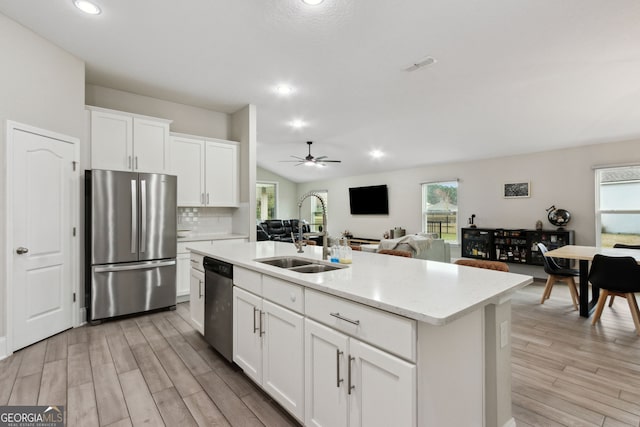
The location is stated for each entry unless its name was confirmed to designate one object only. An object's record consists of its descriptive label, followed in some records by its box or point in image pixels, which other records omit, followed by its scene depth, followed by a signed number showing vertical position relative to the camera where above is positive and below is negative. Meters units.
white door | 2.79 -0.20
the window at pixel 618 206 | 4.84 +0.11
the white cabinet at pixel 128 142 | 3.67 +0.90
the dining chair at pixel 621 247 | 3.98 -0.46
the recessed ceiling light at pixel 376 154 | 7.05 +1.38
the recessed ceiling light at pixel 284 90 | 4.07 +1.66
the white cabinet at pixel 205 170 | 4.44 +0.65
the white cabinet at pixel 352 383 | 1.18 -0.74
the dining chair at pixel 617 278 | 3.03 -0.66
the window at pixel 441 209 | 7.02 +0.09
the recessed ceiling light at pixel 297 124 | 5.59 +1.66
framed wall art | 5.84 +0.44
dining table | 3.48 -0.49
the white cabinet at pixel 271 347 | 1.70 -0.84
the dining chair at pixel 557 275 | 3.92 -0.81
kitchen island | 1.18 -0.60
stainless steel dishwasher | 2.41 -0.77
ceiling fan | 7.11 +1.26
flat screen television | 8.36 +0.36
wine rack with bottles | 5.28 -0.56
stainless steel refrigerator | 3.41 -0.34
